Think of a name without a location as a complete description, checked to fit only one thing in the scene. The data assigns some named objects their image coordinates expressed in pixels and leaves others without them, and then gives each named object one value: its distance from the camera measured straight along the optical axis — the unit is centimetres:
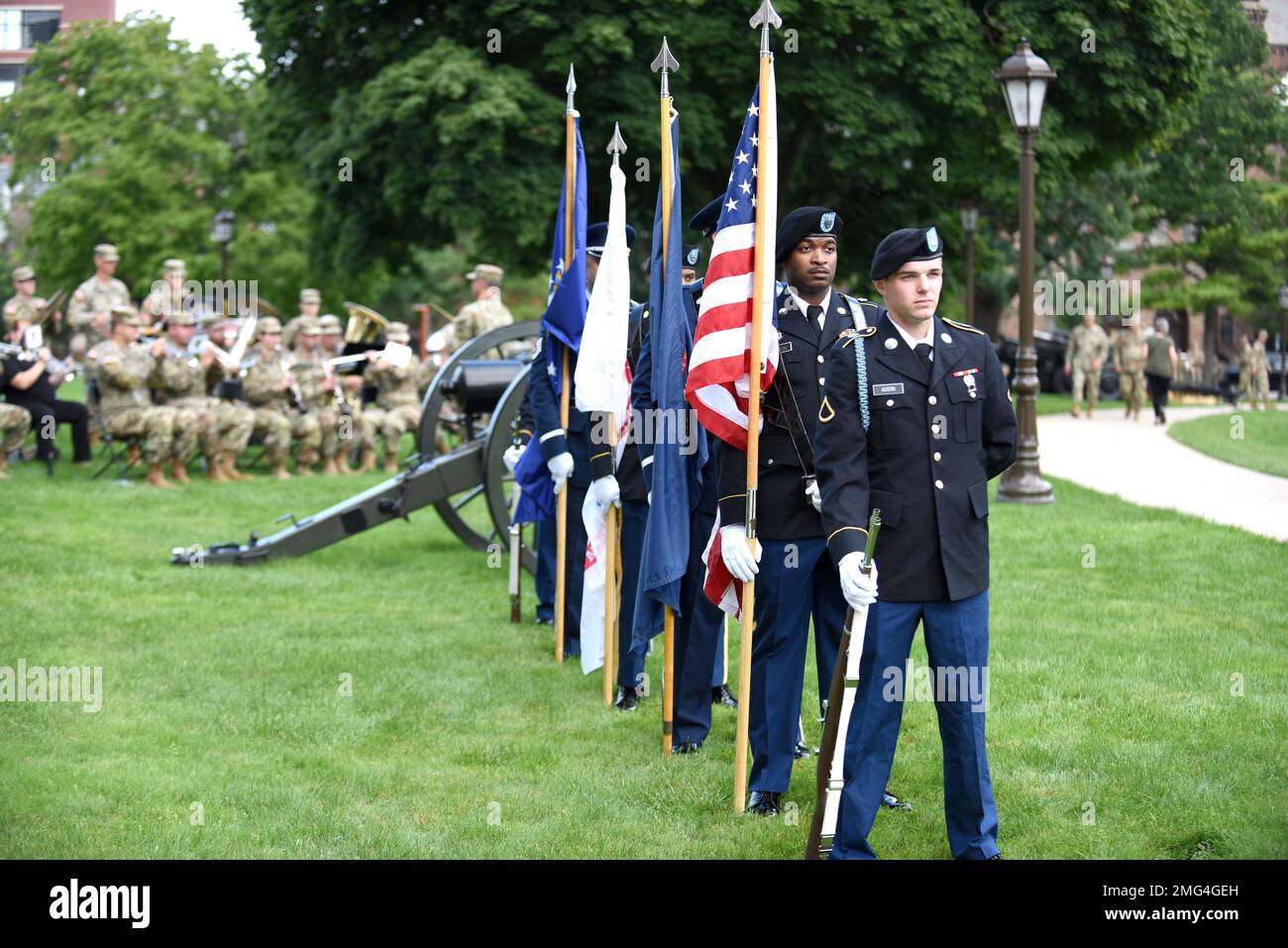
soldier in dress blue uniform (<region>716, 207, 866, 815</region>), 618
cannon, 1120
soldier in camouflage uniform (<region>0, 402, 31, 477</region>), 1805
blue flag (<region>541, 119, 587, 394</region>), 865
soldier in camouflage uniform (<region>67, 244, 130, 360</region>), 2212
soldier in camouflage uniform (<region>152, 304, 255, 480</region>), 1814
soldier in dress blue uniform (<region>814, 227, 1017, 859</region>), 516
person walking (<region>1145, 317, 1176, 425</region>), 2791
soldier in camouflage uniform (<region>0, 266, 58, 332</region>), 2067
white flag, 799
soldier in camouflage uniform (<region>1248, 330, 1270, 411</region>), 3478
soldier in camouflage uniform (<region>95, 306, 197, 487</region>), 1762
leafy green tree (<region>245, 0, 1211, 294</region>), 2202
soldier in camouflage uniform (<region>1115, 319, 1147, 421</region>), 2872
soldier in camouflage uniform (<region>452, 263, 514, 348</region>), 1645
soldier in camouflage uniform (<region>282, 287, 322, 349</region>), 2070
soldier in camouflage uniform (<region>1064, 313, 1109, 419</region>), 2975
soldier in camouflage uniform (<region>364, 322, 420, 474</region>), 2006
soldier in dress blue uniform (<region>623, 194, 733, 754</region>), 711
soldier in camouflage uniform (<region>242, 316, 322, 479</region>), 1922
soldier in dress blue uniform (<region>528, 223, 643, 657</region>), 873
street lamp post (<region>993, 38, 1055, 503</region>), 1546
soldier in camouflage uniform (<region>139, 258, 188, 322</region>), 2131
